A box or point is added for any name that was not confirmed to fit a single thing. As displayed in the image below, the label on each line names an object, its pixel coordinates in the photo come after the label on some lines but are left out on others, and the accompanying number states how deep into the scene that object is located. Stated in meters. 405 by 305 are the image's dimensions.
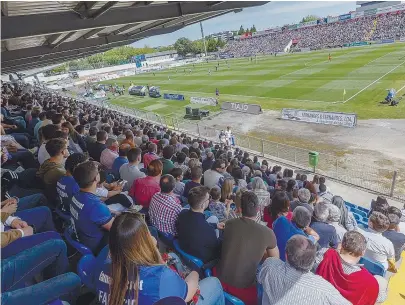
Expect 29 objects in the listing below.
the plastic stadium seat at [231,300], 3.06
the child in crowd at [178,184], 5.95
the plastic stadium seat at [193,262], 3.55
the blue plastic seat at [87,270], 2.87
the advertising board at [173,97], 34.69
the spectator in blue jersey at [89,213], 3.42
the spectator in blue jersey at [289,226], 3.99
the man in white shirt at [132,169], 5.91
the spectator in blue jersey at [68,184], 4.07
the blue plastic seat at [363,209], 9.18
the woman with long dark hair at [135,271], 2.17
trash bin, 12.98
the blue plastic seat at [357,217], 8.34
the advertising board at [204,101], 30.20
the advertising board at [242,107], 25.02
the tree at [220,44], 110.74
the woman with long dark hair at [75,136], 8.48
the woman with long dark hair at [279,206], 4.42
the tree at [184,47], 107.81
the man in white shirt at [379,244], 4.69
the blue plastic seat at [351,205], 9.57
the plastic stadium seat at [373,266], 4.19
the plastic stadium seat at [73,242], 3.43
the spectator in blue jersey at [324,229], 4.82
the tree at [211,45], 108.25
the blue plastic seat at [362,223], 7.50
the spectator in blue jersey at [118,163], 6.77
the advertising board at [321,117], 18.66
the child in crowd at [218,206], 5.23
